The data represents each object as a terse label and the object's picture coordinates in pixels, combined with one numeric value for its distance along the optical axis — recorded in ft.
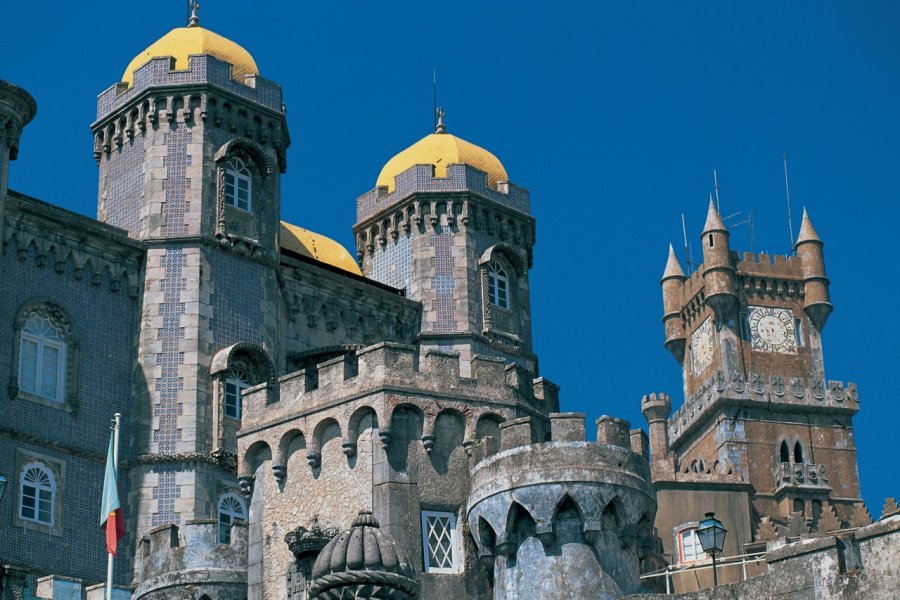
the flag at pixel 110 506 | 126.93
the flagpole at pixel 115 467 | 116.57
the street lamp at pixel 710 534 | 98.43
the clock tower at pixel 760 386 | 252.62
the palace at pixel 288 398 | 110.22
